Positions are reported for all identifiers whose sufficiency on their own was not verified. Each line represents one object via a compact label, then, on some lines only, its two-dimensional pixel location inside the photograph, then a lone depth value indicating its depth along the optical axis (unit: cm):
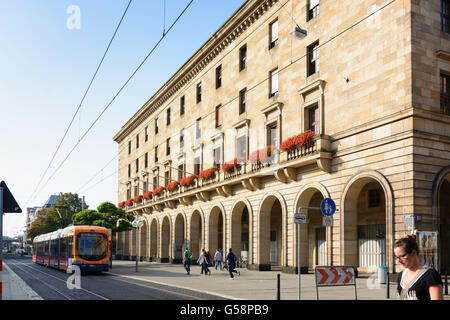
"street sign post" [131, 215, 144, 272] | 3042
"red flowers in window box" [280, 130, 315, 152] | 2488
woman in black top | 449
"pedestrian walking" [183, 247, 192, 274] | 2881
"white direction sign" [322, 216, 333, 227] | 1642
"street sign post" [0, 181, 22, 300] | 1027
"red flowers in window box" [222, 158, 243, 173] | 3234
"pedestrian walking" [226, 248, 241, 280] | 2434
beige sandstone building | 2009
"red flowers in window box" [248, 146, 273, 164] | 2866
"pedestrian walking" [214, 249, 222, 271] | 3285
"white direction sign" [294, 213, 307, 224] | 1528
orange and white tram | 2881
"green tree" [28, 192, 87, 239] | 9462
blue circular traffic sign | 1566
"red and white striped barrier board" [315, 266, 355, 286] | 1252
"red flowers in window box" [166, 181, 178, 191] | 4288
